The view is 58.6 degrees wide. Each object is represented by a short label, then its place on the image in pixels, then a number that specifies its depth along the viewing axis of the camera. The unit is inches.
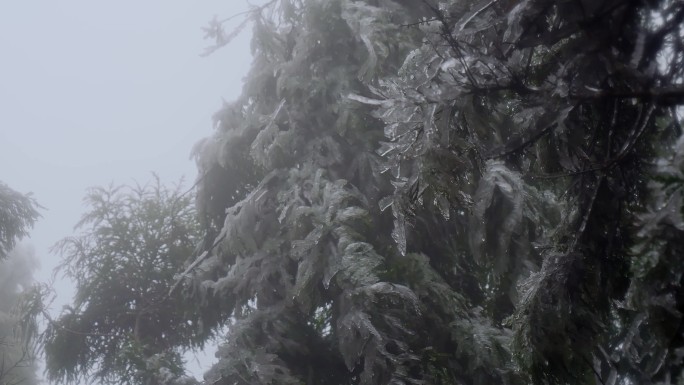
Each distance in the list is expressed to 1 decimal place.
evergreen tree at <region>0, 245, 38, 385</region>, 396.7
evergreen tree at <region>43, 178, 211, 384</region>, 378.9
